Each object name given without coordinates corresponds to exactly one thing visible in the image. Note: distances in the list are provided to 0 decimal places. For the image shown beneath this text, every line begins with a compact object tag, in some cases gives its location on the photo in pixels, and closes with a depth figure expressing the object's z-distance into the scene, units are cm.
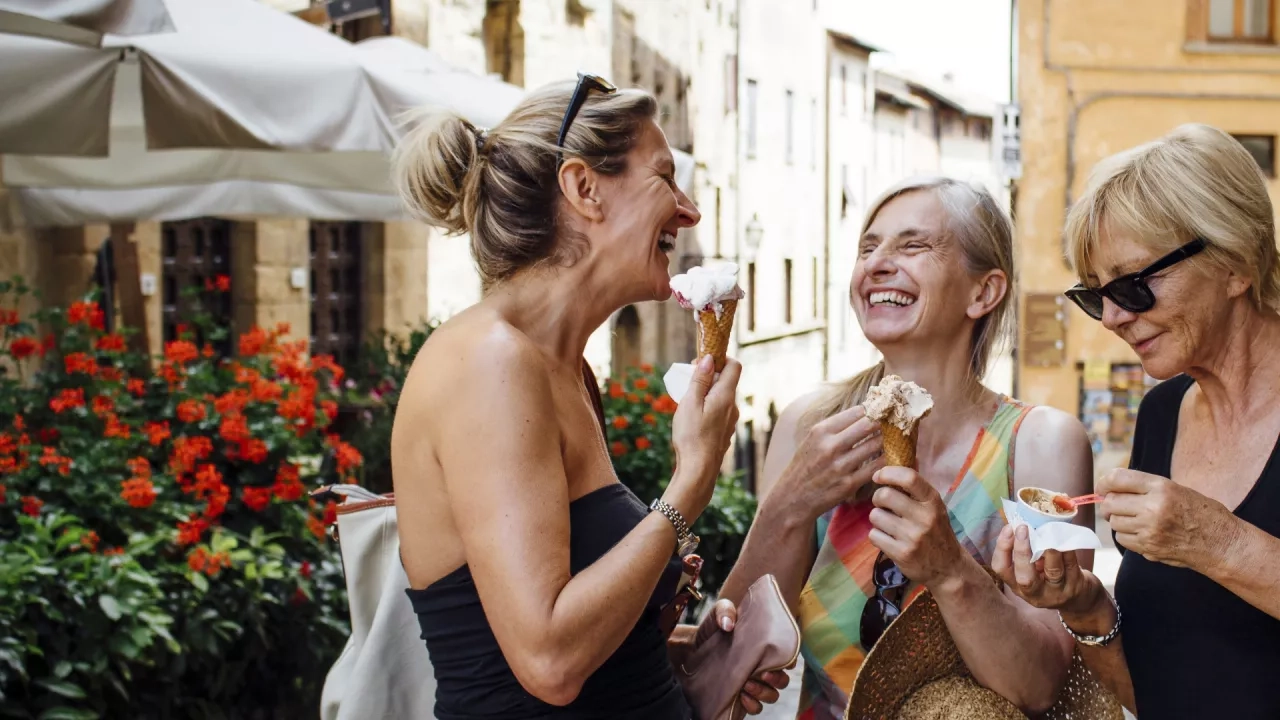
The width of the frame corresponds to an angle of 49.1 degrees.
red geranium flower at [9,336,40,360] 541
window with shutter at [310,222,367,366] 1232
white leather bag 238
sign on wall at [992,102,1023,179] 2217
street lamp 2705
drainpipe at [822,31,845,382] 3597
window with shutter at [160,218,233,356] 1056
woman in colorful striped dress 242
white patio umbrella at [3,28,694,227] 650
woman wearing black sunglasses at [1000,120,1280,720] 223
